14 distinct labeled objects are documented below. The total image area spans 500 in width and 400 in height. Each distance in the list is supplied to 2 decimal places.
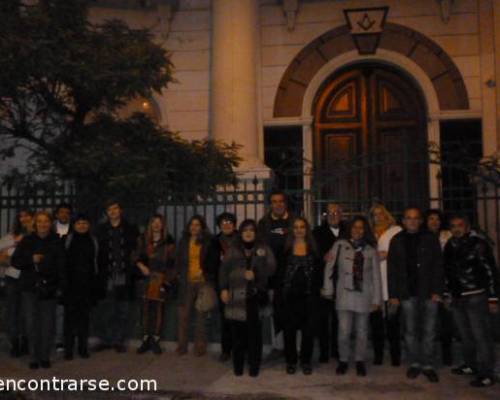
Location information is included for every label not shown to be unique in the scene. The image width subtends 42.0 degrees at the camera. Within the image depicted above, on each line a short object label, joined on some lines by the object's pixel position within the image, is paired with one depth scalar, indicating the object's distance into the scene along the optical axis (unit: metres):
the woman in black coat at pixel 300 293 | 6.93
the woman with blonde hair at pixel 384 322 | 7.16
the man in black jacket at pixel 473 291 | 6.52
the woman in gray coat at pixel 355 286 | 6.88
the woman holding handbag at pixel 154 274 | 8.03
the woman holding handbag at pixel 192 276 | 7.87
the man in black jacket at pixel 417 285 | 6.72
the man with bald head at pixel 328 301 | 7.24
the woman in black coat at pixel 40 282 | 7.39
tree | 7.86
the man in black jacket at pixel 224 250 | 7.60
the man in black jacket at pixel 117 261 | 8.04
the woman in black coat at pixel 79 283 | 7.70
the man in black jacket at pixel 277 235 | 7.12
